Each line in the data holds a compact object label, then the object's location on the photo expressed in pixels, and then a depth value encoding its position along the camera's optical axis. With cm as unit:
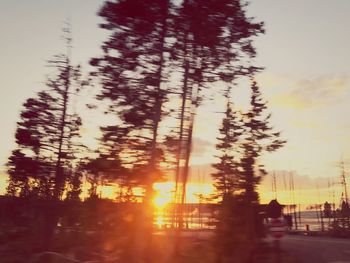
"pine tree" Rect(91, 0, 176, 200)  2144
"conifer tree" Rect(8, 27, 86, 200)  3403
